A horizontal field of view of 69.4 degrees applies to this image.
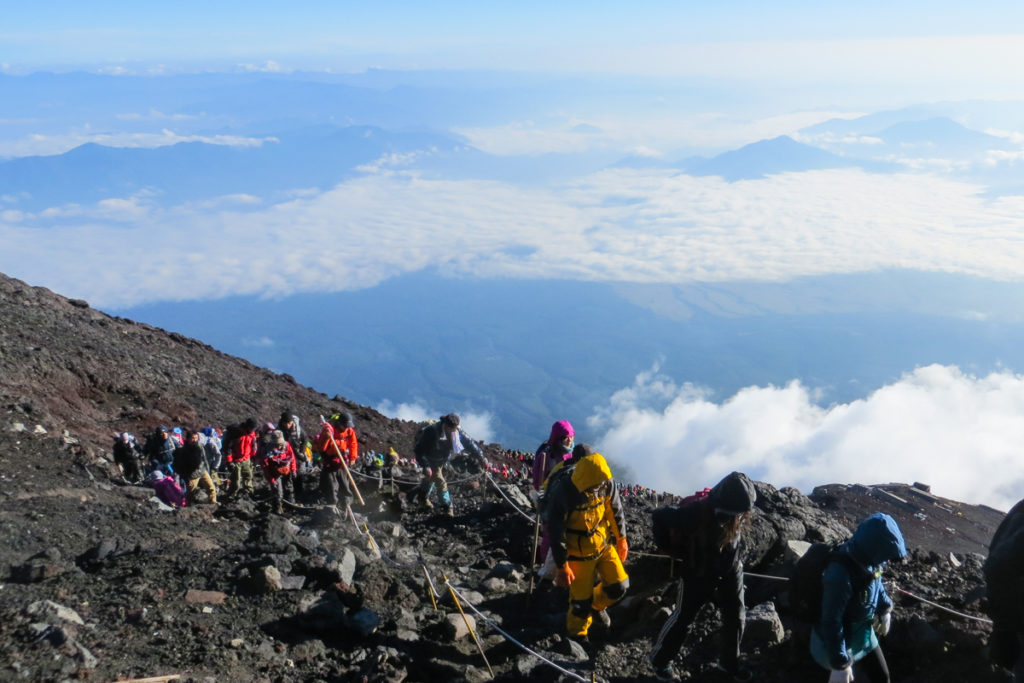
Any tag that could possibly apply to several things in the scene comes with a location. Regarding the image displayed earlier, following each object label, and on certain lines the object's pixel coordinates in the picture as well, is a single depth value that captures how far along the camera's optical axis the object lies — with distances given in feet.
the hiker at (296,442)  40.01
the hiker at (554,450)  28.35
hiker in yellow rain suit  21.33
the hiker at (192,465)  39.52
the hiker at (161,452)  41.06
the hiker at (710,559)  18.07
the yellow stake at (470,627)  21.92
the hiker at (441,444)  39.24
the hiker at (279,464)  39.06
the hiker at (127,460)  44.73
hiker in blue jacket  15.12
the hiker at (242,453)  42.88
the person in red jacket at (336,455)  36.99
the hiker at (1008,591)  15.01
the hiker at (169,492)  37.73
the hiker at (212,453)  43.89
